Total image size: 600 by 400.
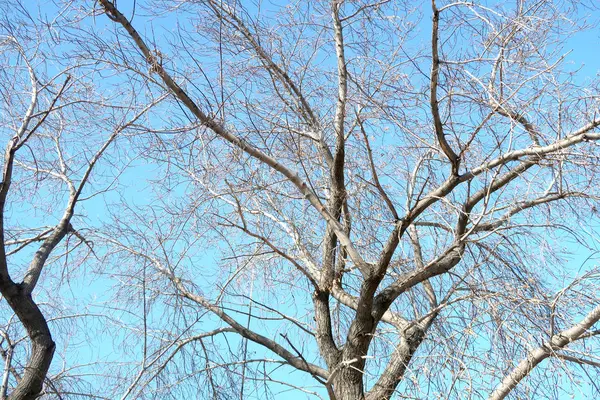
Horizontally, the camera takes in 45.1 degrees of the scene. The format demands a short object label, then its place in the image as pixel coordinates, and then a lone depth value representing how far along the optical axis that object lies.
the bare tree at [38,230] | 4.95
